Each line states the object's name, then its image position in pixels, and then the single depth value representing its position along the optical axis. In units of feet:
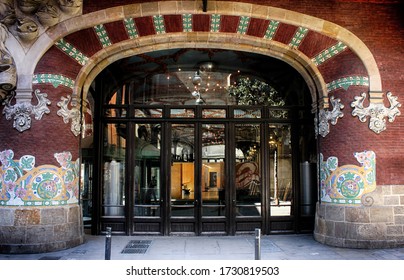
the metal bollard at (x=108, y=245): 19.65
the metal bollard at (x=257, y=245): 19.56
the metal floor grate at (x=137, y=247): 27.86
